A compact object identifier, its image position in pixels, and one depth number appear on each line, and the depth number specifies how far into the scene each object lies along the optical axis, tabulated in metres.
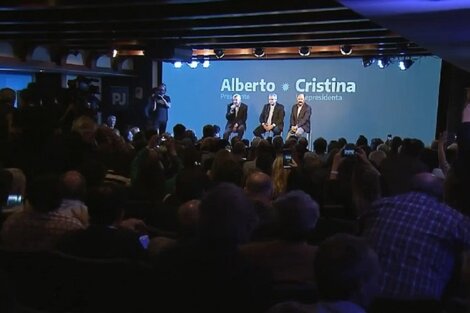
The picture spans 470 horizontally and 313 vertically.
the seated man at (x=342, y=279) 1.61
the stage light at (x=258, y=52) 11.30
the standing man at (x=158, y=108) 11.88
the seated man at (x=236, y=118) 12.02
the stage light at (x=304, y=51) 11.03
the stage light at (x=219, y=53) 11.77
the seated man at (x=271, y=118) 11.93
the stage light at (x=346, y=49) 10.66
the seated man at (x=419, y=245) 2.47
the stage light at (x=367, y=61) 11.33
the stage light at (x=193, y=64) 12.95
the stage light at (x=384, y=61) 11.37
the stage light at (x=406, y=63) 11.33
